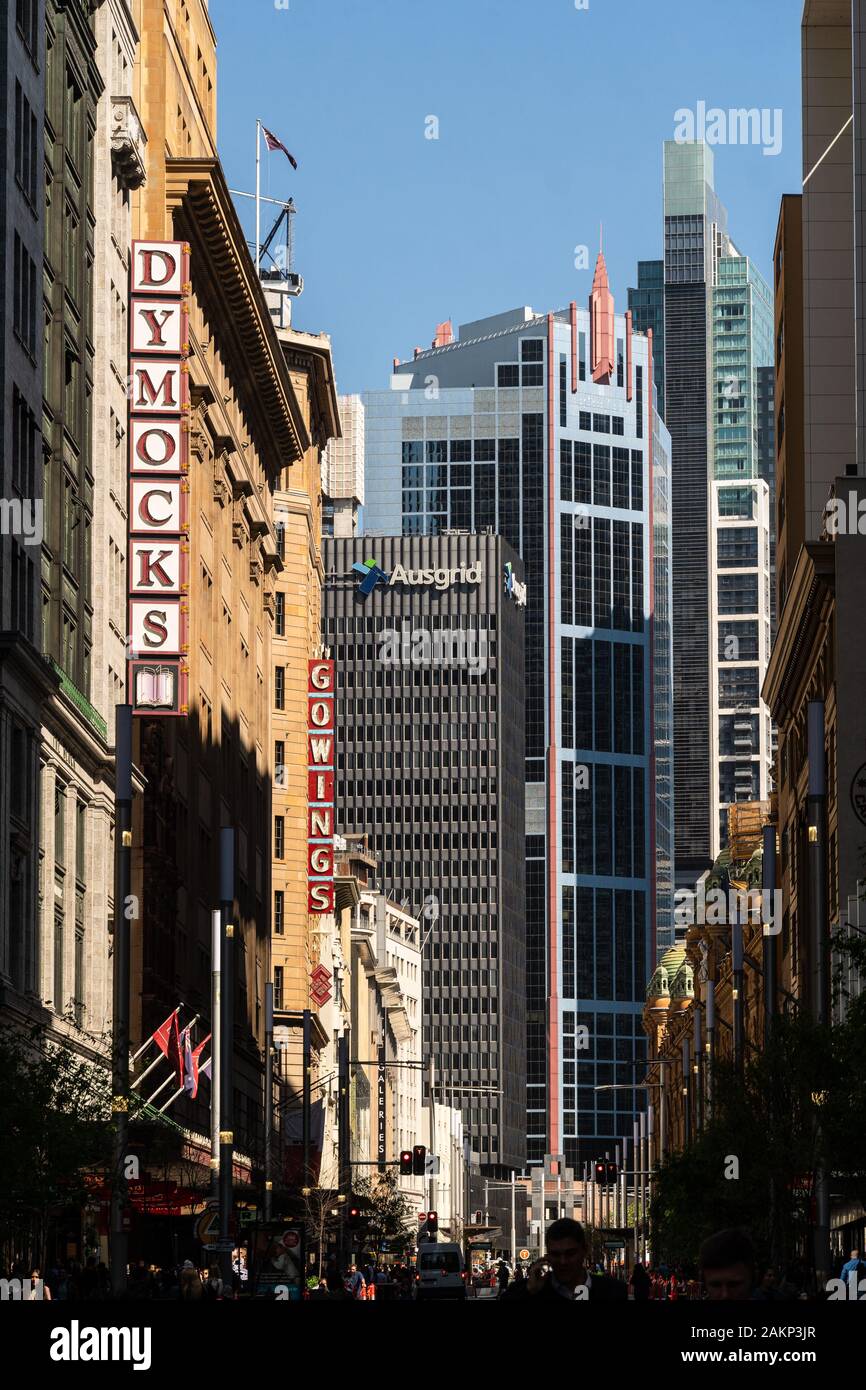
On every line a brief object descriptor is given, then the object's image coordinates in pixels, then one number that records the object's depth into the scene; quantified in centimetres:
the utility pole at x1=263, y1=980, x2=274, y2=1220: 8300
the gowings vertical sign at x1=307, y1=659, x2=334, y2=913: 13675
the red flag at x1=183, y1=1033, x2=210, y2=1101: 7019
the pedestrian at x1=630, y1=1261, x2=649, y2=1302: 6240
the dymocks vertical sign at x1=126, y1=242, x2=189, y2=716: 7612
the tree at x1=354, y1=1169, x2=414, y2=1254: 13675
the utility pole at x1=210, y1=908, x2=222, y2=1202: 6406
